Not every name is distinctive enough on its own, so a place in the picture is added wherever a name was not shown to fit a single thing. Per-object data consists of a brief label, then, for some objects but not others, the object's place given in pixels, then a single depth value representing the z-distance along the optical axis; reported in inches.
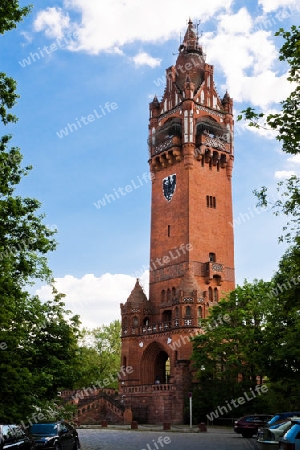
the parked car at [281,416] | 874.0
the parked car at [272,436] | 693.9
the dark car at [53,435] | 718.5
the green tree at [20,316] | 654.5
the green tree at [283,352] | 1113.4
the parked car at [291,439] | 504.7
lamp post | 1685.5
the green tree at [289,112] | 601.9
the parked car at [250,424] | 1200.8
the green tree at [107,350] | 3179.1
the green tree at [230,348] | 1631.4
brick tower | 2148.1
